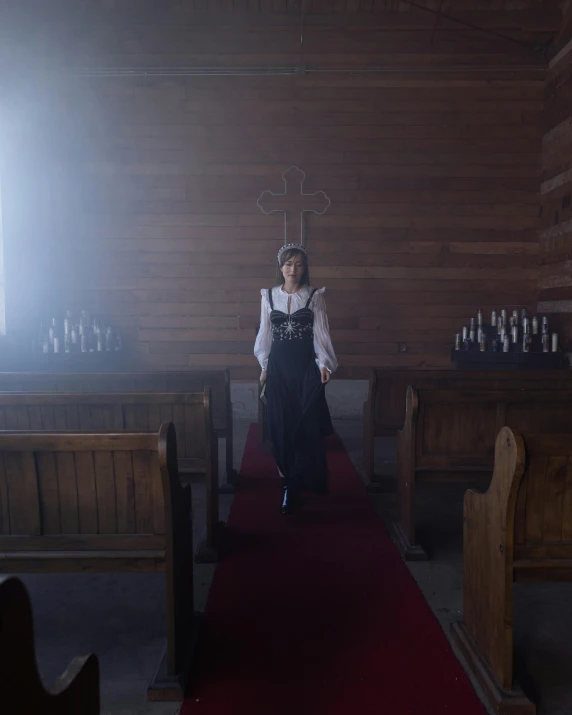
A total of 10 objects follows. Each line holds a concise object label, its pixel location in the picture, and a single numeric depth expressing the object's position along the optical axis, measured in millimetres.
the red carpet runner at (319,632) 1879
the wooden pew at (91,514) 1950
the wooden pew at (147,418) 3039
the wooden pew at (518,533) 1815
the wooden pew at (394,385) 3844
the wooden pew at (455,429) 3084
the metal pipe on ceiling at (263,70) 6648
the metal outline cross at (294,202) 6809
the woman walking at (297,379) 3559
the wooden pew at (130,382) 3908
